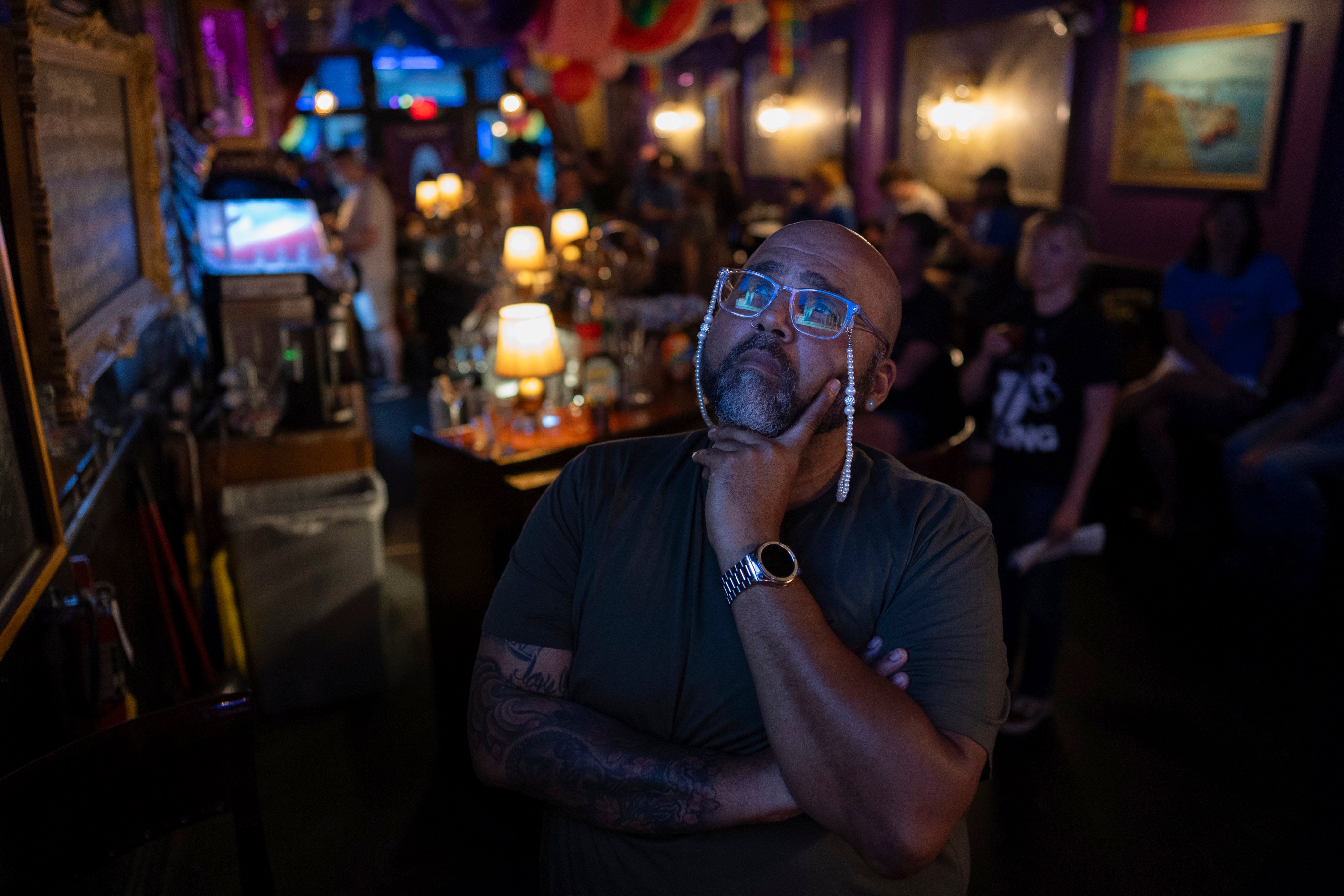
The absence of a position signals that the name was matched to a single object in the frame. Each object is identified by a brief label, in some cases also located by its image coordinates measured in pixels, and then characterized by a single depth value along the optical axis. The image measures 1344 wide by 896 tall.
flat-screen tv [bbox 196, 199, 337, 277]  3.66
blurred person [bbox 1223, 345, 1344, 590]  3.53
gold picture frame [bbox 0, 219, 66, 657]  1.47
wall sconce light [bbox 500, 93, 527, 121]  15.34
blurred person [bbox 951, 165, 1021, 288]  5.90
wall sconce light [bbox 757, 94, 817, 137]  11.00
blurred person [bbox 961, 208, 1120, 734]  2.65
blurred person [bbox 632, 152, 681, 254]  8.45
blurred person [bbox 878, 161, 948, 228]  6.87
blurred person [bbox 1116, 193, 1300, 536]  4.19
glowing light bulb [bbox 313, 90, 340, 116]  13.98
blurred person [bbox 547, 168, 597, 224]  7.75
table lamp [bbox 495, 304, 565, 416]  2.75
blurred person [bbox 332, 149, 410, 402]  6.31
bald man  1.08
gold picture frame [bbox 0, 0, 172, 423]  1.66
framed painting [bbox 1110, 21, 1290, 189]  4.84
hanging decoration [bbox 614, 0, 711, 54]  4.93
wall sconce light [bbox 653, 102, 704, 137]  13.85
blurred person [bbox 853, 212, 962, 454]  3.15
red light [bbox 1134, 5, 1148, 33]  5.65
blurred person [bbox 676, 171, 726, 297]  7.23
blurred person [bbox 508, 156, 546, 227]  6.93
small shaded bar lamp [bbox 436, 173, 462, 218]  8.52
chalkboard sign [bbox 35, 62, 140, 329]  1.91
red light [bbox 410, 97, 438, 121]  16.06
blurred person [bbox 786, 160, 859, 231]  7.20
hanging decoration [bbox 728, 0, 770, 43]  6.61
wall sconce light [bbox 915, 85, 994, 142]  7.55
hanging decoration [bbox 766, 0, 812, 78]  7.64
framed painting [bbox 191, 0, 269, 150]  4.19
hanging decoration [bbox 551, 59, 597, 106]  7.57
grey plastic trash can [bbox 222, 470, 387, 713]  2.87
